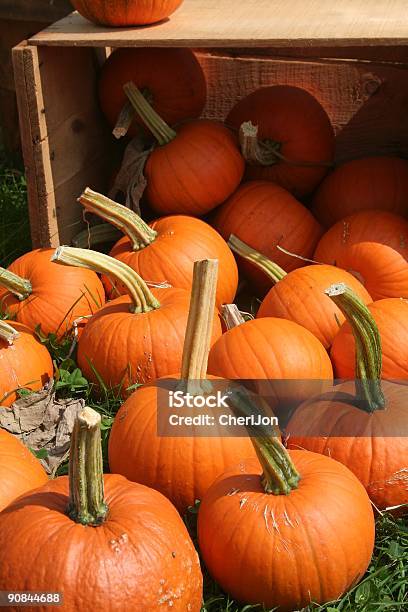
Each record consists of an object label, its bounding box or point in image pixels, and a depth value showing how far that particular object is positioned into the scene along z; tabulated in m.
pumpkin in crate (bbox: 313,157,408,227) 3.46
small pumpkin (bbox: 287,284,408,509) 2.16
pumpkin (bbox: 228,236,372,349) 2.73
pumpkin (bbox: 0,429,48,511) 2.01
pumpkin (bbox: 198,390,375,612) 1.86
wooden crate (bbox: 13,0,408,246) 2.93
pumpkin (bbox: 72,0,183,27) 3.12
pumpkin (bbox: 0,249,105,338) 2.97
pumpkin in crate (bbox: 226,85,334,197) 3.57
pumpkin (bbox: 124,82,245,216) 3.33
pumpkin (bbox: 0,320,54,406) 2.64
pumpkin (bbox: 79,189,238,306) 3.00
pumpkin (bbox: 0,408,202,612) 1.65
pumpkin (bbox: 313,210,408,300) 3.03
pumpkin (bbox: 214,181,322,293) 3.36
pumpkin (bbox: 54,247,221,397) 2.61
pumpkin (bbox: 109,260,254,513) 2.15
